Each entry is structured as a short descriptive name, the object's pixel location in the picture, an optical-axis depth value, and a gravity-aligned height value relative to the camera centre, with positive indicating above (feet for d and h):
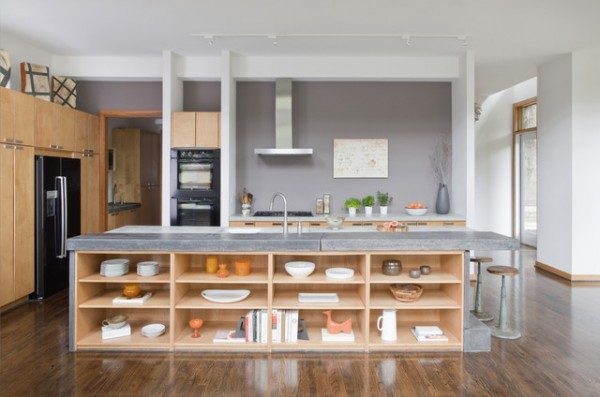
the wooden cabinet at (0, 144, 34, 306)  13.66 -0.89
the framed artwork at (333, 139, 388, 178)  20.10 +1.76
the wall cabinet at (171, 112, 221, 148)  18.11 +2.80
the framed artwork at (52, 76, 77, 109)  18.38 +4.45
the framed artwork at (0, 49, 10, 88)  14.66 +4.31
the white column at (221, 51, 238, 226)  18.10 +2.49
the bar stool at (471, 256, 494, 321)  13.24 -3.30
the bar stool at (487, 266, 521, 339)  11.80 -3.40
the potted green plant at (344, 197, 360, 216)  18.99 -0.41
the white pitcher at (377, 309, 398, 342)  10.72 -3.24
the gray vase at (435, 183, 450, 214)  19.20 -0.25
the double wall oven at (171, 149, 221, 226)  18.08 +0.36
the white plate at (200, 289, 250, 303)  10.61 -2.50
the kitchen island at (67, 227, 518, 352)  10.42 -2.26
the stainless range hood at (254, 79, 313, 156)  19.02 +3.57
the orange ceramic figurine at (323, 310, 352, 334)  10.81 -3.28
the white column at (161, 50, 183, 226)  18.10 +3.13
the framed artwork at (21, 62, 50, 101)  16.49 +4.48
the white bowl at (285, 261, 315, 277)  10.61 -1.81
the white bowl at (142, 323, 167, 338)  10.83 -3.41
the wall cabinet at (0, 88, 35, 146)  13.60 +2.56
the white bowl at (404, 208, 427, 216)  18.61 -0.66
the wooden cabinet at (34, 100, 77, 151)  15.21 +2.55
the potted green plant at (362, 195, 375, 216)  19.38 -0.42
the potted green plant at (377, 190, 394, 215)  19.60 -0.24
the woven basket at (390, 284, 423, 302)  10.68 -2.40
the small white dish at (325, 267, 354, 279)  10.69 -1.93
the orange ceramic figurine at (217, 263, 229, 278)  10.66 -1.89
